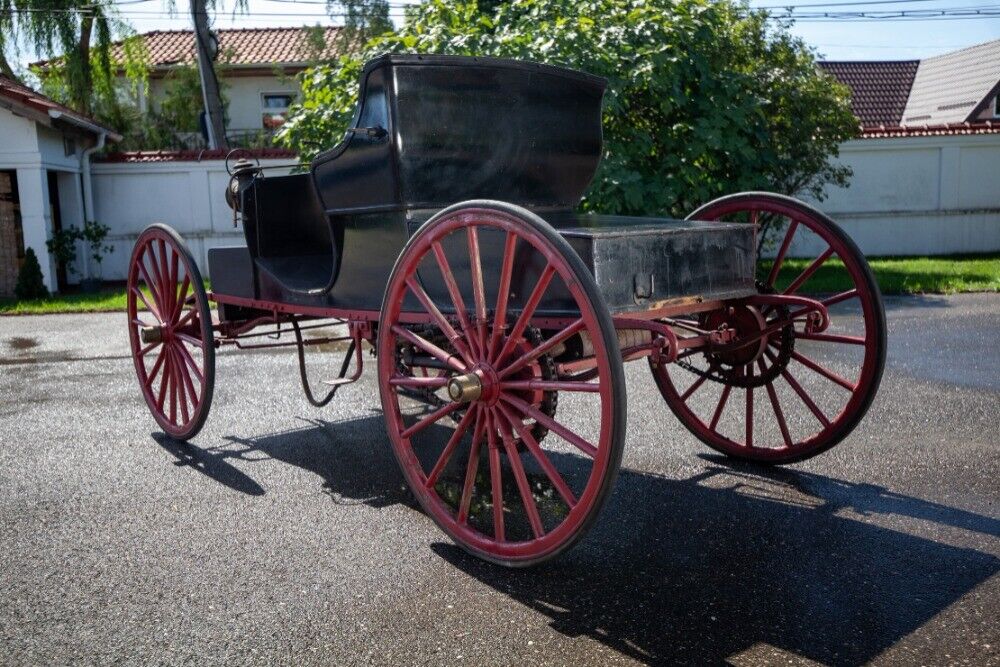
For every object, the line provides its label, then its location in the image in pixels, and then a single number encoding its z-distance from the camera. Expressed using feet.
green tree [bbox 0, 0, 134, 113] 71.20
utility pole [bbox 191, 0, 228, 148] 68.59
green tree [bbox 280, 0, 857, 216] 36.47
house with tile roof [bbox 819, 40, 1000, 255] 60.70
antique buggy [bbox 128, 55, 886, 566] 12.49
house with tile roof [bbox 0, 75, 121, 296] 52.21
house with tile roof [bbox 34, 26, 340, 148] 94.48
